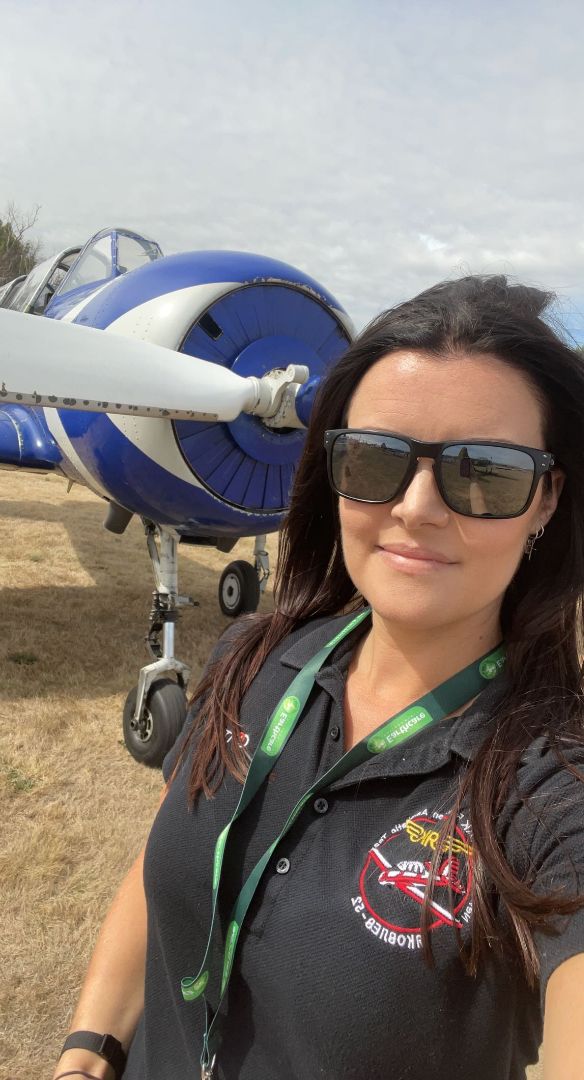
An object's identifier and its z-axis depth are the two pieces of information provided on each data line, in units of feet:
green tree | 81.10
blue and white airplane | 9.96
